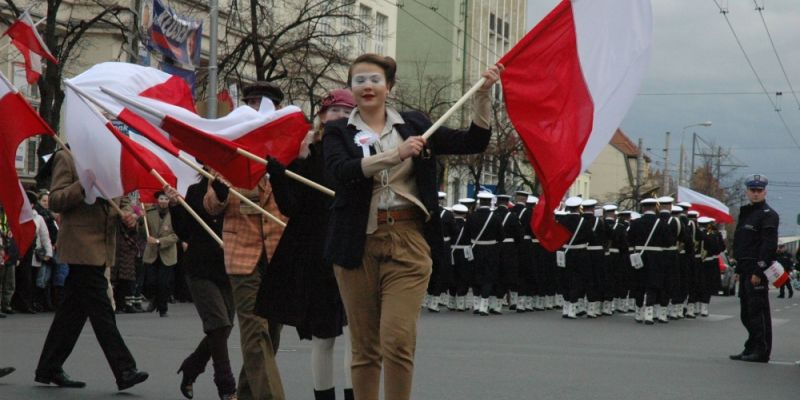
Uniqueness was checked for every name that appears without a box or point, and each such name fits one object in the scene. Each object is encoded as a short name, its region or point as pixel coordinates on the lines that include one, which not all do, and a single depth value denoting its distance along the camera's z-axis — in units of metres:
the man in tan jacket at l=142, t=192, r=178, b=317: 21.73
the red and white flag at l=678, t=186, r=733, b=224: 29.42
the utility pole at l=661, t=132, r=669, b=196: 76.12
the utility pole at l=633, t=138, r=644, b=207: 65.95
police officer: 14.56
